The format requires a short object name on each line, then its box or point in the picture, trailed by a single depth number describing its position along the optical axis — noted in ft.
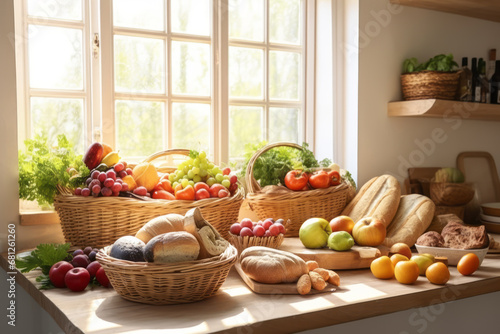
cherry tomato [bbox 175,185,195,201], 5.50
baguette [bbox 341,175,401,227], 6.36
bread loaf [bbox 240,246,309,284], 4.42
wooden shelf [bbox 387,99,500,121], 7.11
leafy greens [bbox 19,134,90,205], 5.44
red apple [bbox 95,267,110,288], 4.50
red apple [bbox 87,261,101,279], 4.55
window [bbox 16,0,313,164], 6.29
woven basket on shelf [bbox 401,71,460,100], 7.14
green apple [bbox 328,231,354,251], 5.34
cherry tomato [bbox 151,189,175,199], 5.60
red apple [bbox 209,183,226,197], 5.71
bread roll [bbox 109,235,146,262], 4.06
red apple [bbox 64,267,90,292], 4.33
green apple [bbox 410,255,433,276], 5.08
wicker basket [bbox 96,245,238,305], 3.90
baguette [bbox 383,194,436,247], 6.10
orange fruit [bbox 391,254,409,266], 5.04
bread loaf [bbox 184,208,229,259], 4.20
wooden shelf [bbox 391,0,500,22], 7.57
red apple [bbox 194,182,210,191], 5.65
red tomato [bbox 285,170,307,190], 6.44
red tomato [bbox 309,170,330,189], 6.44
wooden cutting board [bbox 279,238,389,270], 5.28
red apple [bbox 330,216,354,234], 5.77
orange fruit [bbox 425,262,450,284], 4.76
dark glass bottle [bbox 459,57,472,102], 7.58
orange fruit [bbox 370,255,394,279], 4.93
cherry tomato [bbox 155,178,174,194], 5.76
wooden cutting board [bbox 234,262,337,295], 4.37
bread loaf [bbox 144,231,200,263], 3.97
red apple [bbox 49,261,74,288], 4.43
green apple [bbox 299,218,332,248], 5.56
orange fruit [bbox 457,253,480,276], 5.07
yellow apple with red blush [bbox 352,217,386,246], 5.59
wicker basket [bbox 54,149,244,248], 5.25
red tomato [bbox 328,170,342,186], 6.58
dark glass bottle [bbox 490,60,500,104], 8.28
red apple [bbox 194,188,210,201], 5.56
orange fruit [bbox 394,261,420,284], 4.75
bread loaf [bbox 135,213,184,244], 4.37
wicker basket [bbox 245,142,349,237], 6.30
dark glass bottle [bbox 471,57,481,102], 8.02
